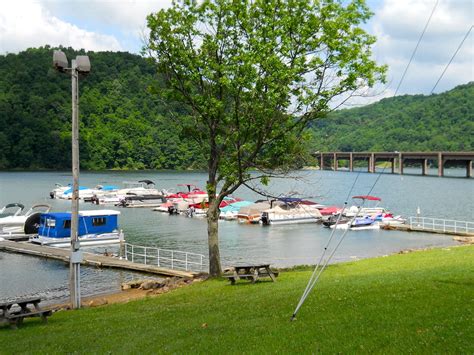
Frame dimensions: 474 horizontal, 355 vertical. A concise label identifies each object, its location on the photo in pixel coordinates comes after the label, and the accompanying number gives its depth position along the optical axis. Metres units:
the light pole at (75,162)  17.44
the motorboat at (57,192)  93.24
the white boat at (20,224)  46.19
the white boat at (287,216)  60.38
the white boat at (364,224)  54.28
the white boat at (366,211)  60.67
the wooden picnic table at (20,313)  14.42
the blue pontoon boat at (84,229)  40.56
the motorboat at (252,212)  62.12
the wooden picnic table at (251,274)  19.44
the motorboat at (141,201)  81.31
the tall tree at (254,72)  19.39
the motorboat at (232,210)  65.31
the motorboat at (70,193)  90.54
